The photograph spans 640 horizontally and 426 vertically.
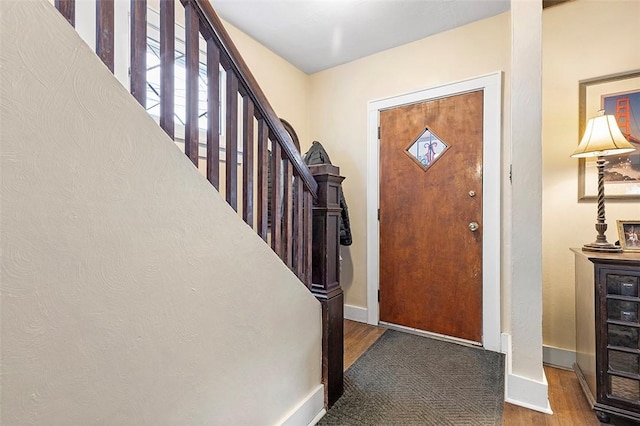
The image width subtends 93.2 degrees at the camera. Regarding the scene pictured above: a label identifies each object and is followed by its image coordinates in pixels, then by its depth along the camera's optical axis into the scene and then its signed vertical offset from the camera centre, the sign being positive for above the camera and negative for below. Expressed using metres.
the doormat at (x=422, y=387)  1.51 -0.99
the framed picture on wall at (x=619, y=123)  1.75 +0.55
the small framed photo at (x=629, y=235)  1.60 -0.10
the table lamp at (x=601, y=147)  1.57 +0.36
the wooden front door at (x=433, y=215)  2.27 +0.00
